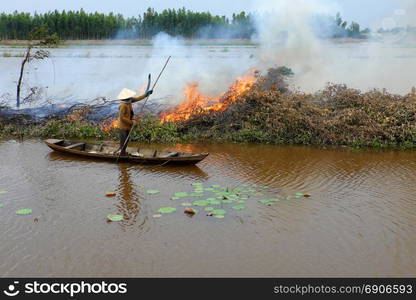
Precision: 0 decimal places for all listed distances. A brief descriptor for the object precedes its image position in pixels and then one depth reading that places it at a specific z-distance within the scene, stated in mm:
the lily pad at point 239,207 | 8938
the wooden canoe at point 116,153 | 11707
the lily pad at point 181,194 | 9688
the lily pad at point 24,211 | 8633
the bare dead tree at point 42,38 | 18222
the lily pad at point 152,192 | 9910
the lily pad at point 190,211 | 8633
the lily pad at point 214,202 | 9177
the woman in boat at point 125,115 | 12367
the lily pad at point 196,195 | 9711
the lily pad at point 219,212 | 8656
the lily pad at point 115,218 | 8312
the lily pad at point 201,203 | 9086
